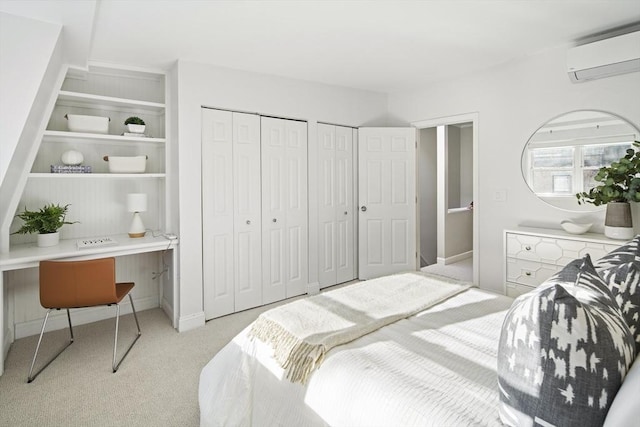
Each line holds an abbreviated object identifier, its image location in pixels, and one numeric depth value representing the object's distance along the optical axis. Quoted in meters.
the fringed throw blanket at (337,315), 1.40
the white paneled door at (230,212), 3.29
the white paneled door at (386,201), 4.33
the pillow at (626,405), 0.69
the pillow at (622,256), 1.28
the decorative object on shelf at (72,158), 3.00
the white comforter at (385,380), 1.06
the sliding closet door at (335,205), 4.11
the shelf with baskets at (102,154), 3.05
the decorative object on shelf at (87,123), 2.98
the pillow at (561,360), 0.78
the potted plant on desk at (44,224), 2.83
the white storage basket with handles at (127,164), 3.15
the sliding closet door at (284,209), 3.66
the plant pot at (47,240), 2.86
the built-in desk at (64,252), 2.50
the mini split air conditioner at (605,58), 2.50
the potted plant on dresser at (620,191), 2.58
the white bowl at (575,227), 2.83
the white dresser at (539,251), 2.63
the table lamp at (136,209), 3.21
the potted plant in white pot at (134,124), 3.22
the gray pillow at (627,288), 1.05
